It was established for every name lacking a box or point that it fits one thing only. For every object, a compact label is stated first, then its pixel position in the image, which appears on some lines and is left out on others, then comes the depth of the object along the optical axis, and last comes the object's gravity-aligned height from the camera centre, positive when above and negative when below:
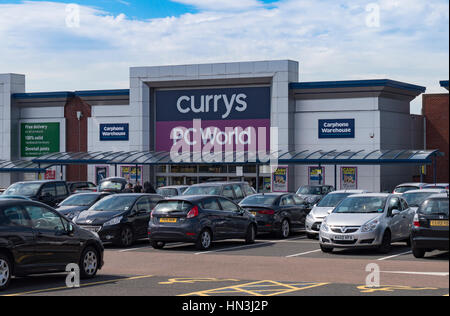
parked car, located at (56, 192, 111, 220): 24.64 -1.23
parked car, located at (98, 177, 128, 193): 35.69 -0.91
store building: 44.44 +2.90
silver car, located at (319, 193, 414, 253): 18.95 -1.44
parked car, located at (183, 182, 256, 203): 26.98 -0.85
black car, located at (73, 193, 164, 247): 21.53 -1.47
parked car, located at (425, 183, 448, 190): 31.11 -0.82
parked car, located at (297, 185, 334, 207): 34.90 -1.11
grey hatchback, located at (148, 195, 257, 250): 20.41 -1.49
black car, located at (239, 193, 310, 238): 23.89 -1.44
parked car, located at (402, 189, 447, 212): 24.33 -0.94
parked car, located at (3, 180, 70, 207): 30.20 -1.00
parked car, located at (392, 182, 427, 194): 34.25 -0.95
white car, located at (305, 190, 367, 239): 22.97 -1.35
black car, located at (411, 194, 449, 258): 16.94 -1.33
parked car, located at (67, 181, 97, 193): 35.80 -0.98
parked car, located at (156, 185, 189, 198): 30.86 -0.99
